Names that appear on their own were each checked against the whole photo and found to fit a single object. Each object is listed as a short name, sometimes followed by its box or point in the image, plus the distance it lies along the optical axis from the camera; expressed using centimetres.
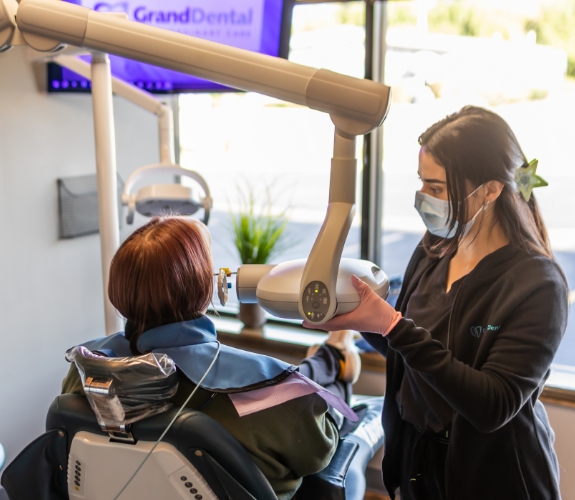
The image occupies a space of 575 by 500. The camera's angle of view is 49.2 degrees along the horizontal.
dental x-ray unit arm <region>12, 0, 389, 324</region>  92
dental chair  111
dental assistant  118
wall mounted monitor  225
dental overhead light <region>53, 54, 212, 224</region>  184
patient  123
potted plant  277
